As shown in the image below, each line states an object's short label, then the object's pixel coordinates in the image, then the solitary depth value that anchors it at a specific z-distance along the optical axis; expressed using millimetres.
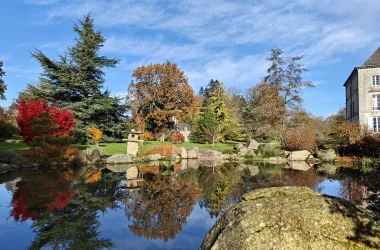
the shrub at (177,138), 34844
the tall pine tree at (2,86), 27870
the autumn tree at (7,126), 29500
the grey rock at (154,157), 22052
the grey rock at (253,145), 27266
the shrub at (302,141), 24016
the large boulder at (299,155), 23375
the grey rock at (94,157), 19250
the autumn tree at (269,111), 29109
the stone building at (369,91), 31906
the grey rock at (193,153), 24922
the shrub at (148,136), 36700
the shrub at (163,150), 23234
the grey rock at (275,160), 22755
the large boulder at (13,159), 16002
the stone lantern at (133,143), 21703
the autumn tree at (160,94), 39844
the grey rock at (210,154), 24953
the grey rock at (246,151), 24906
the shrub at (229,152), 25814
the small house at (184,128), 50594
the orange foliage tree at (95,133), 24727
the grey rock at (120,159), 19859
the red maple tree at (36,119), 17328
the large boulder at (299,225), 3039
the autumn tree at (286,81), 29297
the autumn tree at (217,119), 36034
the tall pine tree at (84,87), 27328
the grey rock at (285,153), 23859
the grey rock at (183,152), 24555
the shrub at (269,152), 23703
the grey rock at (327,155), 22336
